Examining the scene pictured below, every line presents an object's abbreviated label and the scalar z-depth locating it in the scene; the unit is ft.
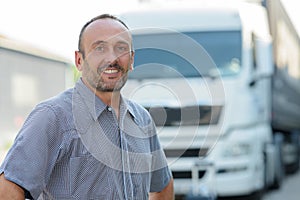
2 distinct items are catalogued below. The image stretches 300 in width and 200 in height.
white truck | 25.43
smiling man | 6.74
